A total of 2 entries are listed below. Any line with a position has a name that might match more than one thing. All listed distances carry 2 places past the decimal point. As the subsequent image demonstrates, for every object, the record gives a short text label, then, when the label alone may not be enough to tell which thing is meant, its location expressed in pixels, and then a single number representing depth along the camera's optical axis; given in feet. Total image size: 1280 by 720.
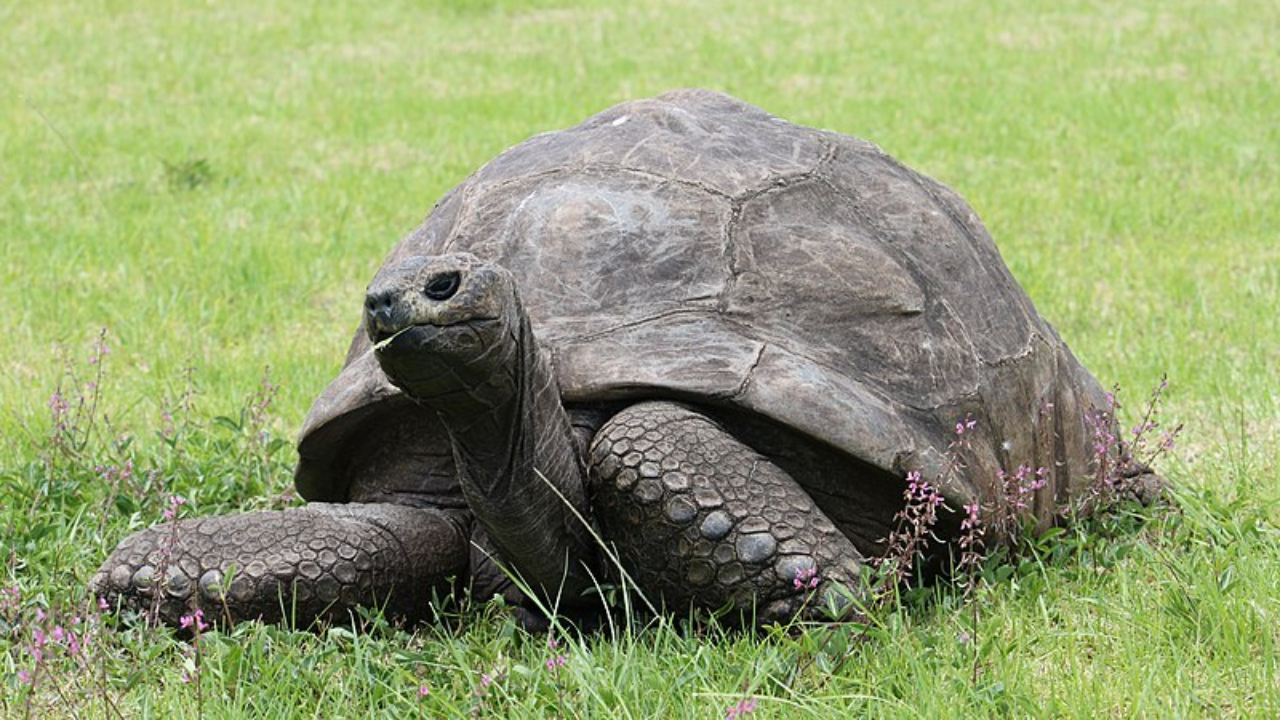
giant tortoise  18.02
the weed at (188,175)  53.06
